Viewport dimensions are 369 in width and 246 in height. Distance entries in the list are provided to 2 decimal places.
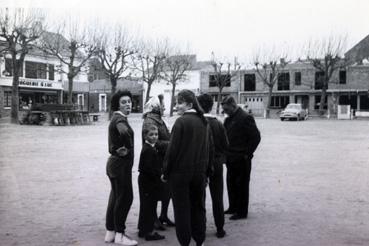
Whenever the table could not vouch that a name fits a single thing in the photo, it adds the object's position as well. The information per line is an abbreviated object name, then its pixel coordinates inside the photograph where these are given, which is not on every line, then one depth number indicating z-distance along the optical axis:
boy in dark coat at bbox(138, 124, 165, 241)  5.26
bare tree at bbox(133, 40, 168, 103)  43.28
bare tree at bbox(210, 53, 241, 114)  55.00
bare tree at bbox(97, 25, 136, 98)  35.62
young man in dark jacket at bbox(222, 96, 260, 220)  6.29
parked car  39.88
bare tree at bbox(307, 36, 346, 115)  46.50
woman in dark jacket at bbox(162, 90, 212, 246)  4.54
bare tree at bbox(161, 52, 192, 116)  48.25
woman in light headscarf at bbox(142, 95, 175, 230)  5.45
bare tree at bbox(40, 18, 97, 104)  33.47
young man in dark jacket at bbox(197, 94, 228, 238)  5.40
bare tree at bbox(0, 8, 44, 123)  26.16
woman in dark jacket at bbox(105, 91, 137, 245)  4.92
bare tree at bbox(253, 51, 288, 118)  51.03
